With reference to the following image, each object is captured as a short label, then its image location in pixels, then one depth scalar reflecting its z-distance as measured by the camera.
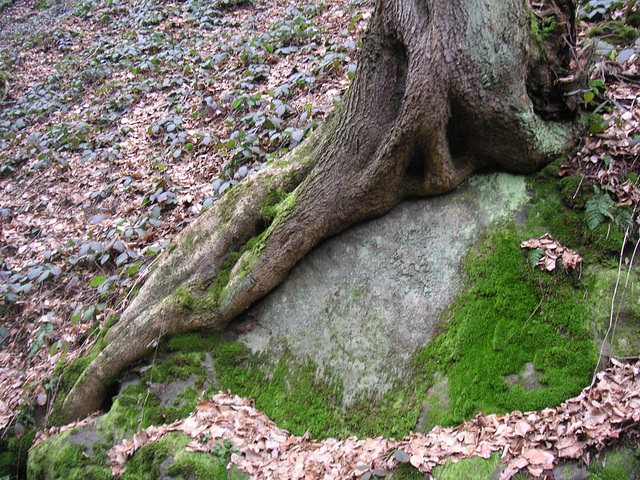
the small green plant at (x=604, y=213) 2.75
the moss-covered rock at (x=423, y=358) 2.68
